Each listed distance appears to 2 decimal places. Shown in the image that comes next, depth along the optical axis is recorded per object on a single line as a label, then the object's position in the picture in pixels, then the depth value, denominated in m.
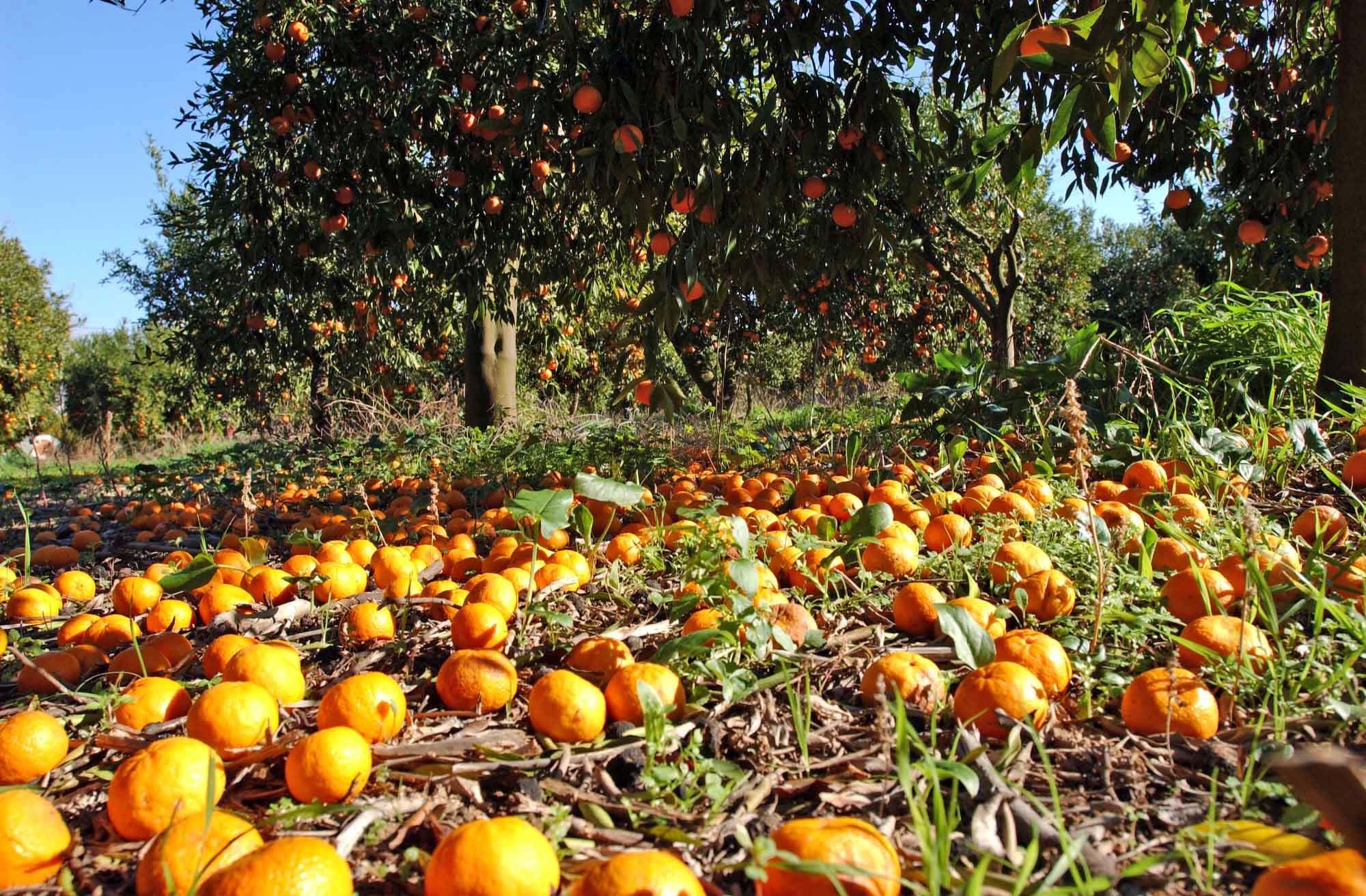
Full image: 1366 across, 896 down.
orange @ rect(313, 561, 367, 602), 2.16
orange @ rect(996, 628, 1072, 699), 1.42
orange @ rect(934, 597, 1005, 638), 1.63
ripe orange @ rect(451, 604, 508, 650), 1.69
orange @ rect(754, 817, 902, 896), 0.91
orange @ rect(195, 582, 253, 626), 2.06
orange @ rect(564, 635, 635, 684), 1.54
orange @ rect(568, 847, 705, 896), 0.88
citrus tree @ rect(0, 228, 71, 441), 22.81
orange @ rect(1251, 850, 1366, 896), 0.82
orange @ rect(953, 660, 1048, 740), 1.31
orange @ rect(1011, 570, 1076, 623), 1.75
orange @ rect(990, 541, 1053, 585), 1.92
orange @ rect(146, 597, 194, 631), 2.09
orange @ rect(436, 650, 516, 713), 1.51
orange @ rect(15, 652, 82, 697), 1.76
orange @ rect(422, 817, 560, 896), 0.93
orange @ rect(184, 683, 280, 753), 1.30
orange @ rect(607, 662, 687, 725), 1.39
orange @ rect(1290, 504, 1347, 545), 2.03
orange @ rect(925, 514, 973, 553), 2.23
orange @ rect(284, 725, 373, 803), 1.18
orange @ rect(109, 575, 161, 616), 2.19
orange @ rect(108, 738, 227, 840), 1.11
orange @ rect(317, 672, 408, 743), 1.33
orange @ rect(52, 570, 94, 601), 2.64
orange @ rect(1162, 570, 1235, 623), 1.66
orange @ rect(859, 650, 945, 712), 1.41
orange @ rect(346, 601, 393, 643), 1.89
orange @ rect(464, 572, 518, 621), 1.85
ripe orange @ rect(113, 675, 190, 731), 1.46
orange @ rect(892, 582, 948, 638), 1.79
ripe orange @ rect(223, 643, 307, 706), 1.50
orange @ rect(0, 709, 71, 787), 1.30
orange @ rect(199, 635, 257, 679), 1.69
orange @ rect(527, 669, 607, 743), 1.34
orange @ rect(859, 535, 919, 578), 2.08
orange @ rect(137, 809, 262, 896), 0.98
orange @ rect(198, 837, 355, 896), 0.90
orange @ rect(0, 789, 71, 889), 1.04
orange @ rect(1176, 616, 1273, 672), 1.43
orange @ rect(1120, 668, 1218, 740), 1.29
